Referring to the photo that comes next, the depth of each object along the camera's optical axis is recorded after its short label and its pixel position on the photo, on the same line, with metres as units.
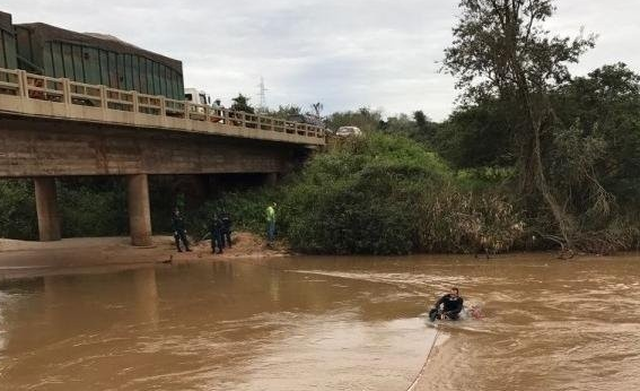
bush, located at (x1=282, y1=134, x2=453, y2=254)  24.52
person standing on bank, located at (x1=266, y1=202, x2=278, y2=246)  26.14
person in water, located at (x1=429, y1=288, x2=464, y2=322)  13.58
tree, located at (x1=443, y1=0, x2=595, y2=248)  26.30
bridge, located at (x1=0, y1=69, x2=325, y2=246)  19.08
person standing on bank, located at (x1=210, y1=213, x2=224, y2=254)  25.39
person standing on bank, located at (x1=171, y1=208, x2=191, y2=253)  25.06
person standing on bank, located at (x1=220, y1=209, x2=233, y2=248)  25.91
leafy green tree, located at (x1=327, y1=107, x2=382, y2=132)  73.07
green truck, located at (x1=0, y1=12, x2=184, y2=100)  21.27
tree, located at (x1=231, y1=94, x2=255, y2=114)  45.38
